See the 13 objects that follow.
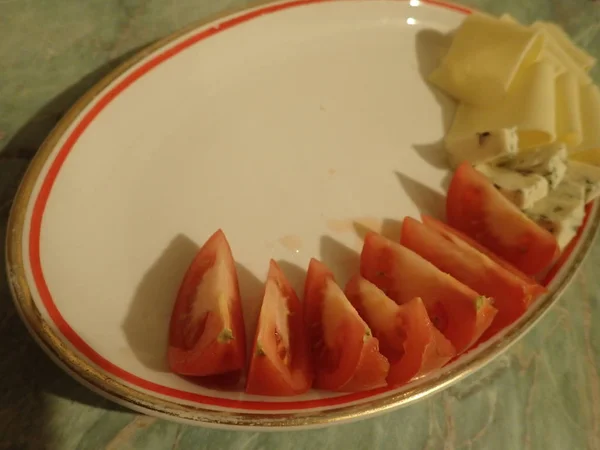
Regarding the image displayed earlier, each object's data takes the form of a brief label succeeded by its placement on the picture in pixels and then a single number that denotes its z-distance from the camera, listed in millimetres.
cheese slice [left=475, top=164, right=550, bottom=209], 255
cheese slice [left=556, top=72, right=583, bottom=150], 279
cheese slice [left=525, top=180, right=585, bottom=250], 251
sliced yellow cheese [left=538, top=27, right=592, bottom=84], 306
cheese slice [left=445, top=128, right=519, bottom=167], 266
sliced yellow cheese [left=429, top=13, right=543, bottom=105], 289
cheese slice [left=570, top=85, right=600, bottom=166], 280
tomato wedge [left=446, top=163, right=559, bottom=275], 243
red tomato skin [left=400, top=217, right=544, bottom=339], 217
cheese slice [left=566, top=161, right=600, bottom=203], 262
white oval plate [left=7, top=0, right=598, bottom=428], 189
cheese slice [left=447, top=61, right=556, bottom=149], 272
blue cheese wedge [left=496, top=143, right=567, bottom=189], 262
